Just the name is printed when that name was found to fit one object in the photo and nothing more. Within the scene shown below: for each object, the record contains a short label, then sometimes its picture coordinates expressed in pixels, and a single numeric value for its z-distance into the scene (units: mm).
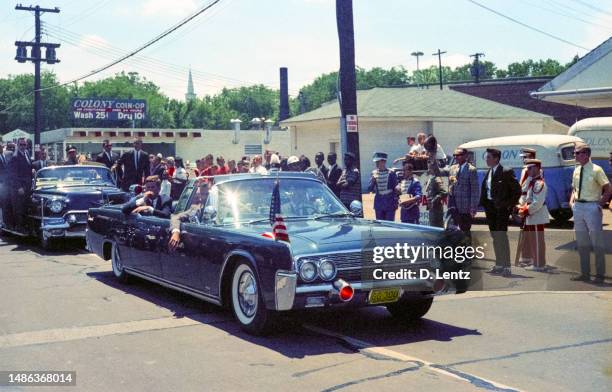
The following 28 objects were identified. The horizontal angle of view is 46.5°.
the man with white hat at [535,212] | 10250
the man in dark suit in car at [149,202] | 9188
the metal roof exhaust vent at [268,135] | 43759
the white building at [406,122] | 29734
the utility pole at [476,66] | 64650
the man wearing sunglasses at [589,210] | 9523
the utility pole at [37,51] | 38000
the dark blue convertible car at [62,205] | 13227
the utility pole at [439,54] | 73875
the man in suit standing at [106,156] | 18500
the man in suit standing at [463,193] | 10125
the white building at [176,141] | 40562
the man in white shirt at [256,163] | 16294
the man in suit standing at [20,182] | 14375
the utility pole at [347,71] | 13844
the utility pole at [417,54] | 84538
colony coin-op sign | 57188
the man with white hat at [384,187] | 11320
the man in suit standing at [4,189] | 14750
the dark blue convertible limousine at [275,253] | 6266
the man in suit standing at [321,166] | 14056
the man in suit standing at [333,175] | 13344
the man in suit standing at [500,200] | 10016
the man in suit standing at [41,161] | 19102
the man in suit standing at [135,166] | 16391
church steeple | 173100
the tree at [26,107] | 99875
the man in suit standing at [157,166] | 16178
